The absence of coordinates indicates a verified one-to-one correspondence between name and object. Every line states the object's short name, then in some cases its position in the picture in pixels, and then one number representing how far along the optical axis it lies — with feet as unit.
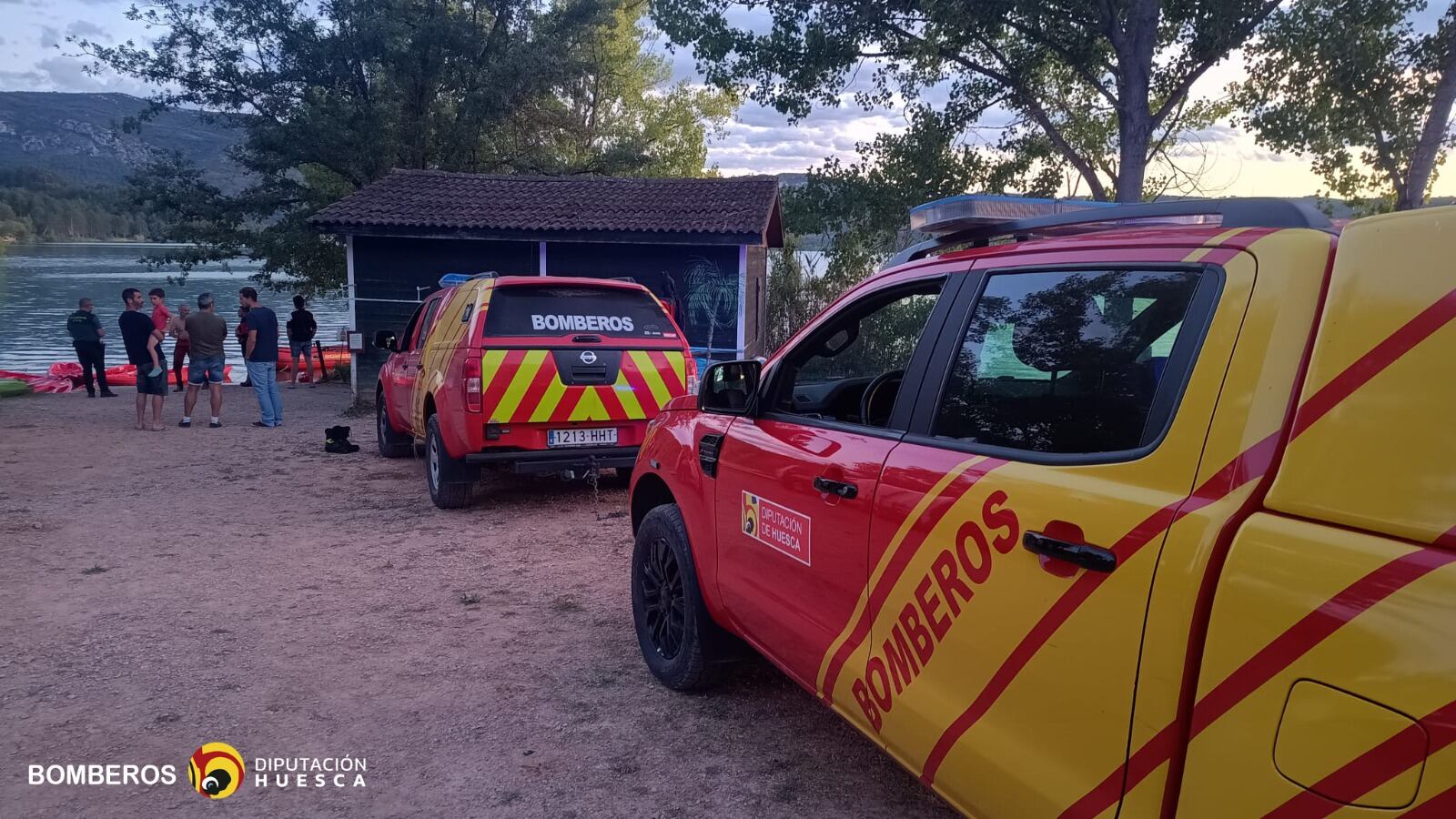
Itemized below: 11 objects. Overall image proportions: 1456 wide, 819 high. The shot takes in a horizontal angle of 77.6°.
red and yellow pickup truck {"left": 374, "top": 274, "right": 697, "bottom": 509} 22.80
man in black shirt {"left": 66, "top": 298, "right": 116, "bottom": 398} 48.44
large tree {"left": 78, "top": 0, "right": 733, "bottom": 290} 68.54
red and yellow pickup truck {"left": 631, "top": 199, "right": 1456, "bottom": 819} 4.60
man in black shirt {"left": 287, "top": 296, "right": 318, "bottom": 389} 58.34
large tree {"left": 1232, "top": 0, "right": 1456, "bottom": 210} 37.55
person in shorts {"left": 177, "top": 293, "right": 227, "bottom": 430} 37.68
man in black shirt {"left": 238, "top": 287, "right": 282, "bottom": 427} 38.91
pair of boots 34.42
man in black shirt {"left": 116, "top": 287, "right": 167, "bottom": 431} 38.68
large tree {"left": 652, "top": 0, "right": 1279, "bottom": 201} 41.98
